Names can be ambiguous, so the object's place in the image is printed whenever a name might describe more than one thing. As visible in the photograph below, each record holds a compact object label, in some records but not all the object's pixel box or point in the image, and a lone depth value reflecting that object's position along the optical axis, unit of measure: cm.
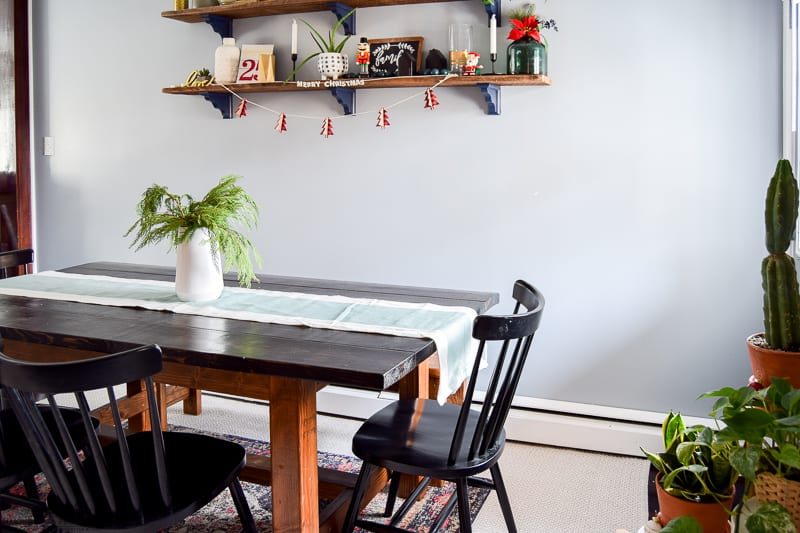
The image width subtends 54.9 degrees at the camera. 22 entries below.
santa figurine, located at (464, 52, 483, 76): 301
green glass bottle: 294
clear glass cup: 305
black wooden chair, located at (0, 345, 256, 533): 154
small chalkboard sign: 318
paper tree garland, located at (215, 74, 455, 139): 308
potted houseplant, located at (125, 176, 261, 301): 227
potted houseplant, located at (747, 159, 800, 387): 174
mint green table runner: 204
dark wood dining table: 174
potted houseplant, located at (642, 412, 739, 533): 142
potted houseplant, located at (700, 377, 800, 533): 122
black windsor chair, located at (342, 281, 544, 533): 184
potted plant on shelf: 322
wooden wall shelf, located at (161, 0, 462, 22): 322
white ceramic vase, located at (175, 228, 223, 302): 229
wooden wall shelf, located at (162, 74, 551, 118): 298
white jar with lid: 344
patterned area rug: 244
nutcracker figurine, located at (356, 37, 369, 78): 320
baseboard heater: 300
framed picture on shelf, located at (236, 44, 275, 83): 339
